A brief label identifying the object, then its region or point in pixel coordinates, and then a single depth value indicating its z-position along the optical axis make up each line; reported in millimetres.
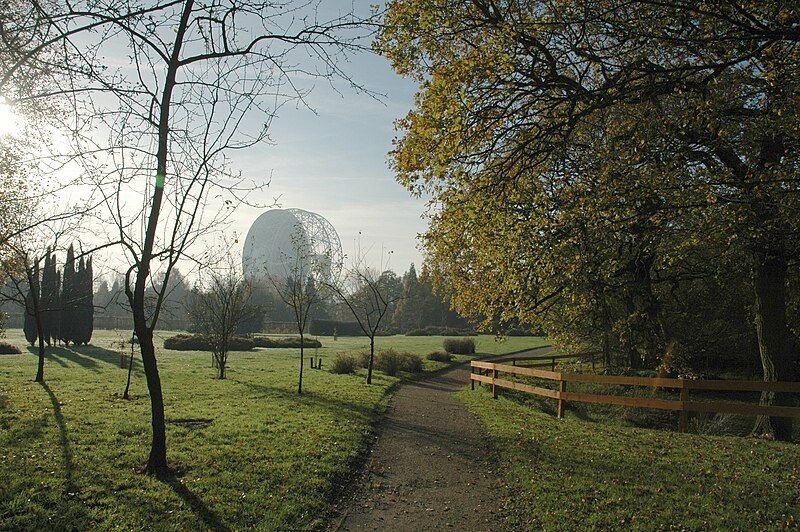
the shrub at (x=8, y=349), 29797
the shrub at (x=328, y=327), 65125
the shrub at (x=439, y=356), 32188
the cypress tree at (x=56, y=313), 32713
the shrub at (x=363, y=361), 24609
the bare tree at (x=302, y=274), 19188
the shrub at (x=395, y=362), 23672
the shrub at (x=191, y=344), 38281
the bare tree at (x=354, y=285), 21556
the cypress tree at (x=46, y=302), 26172
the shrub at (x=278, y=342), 42875
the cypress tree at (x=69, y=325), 37625
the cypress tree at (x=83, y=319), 37828
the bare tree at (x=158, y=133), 6688
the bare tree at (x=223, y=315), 20844
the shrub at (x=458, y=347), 39188
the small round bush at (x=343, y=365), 23109
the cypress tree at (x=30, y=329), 37188
